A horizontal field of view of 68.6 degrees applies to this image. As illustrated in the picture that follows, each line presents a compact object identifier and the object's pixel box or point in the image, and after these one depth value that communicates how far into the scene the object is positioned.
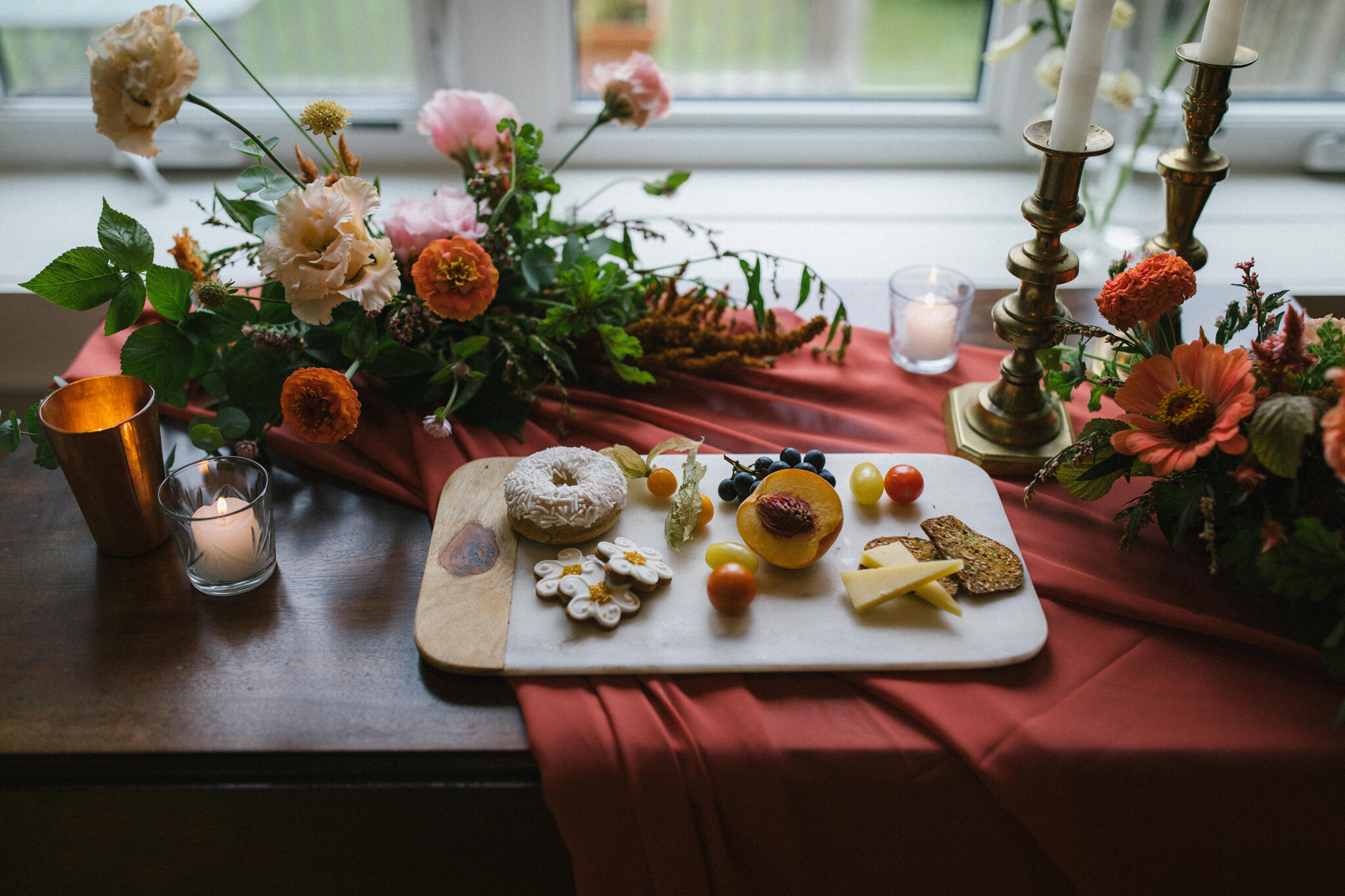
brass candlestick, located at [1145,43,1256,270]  0.97
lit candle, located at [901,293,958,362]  1.19
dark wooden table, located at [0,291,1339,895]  0.79
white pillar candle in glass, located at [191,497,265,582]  0.88
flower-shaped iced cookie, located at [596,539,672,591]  0.87
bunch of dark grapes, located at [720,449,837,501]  0.99
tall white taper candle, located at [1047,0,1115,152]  0.87
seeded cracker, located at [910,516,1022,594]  0.89
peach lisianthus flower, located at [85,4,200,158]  0.88
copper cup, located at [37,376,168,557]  0.89
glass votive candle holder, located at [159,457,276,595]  0.88
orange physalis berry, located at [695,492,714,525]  0.95
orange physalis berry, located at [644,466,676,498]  0.99
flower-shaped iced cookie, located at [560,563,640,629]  0.85
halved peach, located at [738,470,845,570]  0.88
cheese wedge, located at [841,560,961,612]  0.86
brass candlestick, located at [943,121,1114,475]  0.93
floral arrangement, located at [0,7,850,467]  0.92
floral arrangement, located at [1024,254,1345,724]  0.77
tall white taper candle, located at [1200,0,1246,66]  0.93
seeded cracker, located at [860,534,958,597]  0.89
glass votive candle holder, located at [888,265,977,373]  1.19
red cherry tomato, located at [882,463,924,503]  0.98
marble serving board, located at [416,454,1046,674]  0.82
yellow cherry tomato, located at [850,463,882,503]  0.98
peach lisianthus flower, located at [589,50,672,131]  1.14
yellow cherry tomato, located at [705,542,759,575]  0.90
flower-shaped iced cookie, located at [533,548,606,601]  0.88
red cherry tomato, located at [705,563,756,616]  0.85
